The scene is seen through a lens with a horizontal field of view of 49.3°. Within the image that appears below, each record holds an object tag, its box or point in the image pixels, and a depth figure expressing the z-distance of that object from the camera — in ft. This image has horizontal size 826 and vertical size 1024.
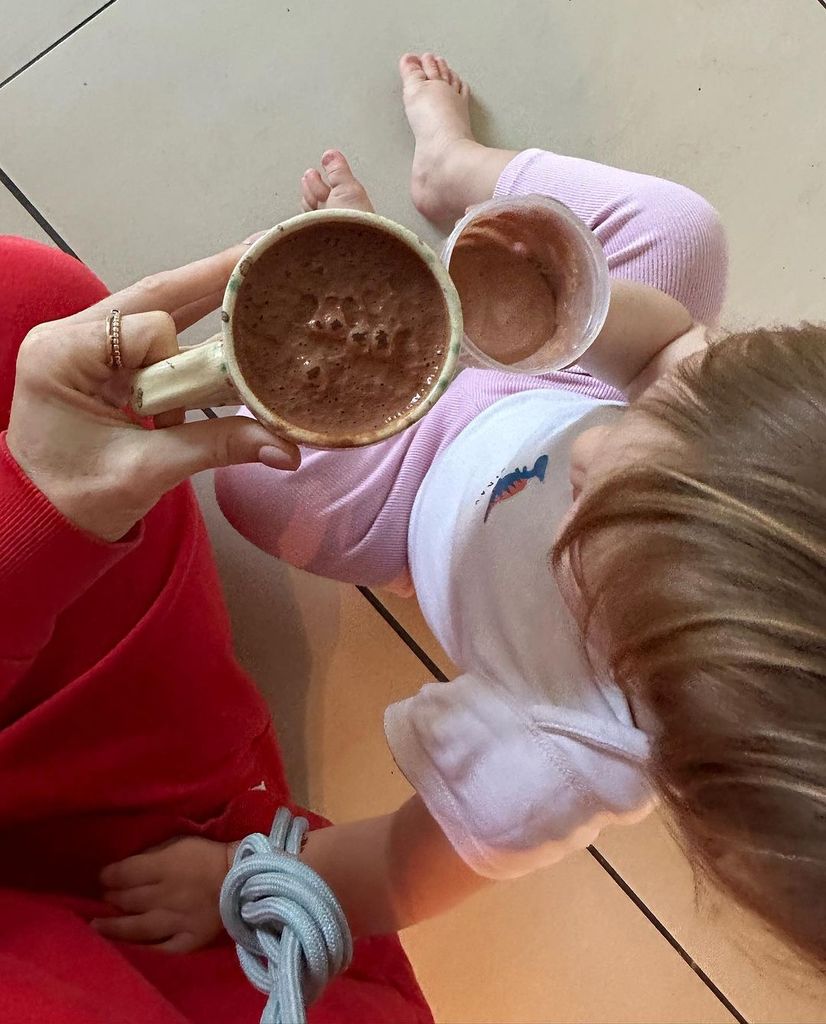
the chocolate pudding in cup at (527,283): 1.91
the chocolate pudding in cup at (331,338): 1.31
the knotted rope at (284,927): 1.56
